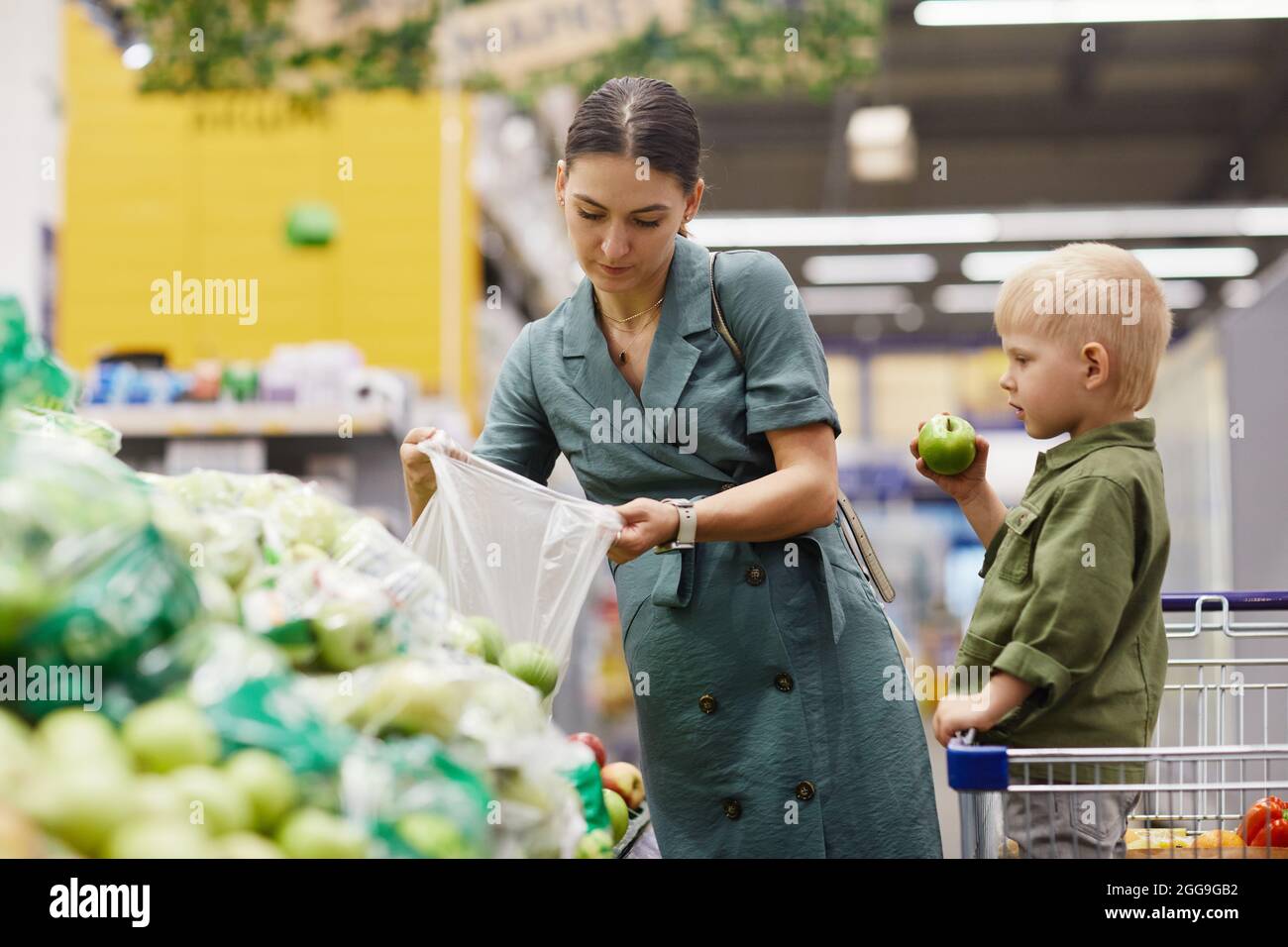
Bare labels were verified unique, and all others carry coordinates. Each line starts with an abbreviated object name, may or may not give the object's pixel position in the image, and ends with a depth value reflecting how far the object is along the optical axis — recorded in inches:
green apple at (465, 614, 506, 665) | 59.6
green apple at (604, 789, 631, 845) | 72.5
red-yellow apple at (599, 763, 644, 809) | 84.9
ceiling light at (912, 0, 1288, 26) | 265.7
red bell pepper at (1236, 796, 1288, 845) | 68.5
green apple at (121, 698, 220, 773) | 37.9
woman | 65.6
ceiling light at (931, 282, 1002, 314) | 589.6
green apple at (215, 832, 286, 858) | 36.8
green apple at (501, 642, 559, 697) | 59.7
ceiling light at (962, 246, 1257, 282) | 518.0
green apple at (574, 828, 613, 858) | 49.5
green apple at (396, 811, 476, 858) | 38.6
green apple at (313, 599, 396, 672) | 47.0
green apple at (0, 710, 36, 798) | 35.3
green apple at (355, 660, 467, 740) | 43.9
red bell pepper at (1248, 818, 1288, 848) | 68.2
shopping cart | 49.9
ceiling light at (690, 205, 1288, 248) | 463.5
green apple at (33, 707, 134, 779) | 36.3
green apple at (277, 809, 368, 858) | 37.4
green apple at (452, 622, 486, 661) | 54.4
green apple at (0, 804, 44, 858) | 33.8
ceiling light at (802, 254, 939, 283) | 531.3
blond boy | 57.9
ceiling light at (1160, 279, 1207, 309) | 572.4
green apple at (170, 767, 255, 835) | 36.8
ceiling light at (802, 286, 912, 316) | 592.1
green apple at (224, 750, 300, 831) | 38.0
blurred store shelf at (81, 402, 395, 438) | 176.1
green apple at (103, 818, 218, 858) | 35.6
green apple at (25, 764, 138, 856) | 35.3
